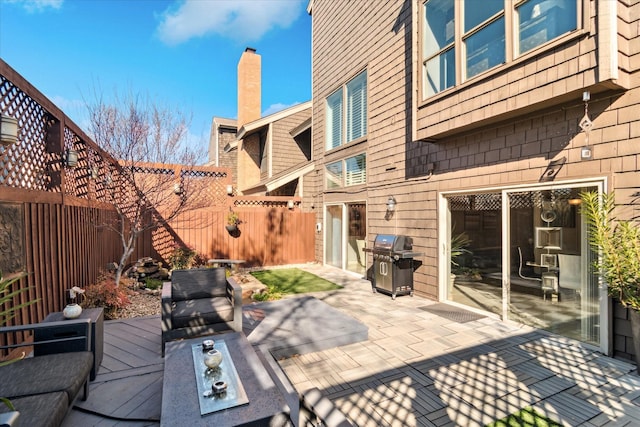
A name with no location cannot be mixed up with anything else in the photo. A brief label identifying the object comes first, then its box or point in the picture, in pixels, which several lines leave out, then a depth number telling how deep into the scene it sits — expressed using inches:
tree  239.8
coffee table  72.7
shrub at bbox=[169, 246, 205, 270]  327.9
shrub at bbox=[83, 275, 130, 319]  184.4
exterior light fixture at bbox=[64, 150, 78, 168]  172.6
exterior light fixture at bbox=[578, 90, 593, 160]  144.1
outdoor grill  240.5
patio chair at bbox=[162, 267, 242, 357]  148.0
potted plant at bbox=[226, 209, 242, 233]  376.2
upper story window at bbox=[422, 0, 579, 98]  151.6
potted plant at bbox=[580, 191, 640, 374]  126.4
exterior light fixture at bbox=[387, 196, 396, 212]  272.1
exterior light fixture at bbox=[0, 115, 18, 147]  108.1
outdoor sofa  71.7
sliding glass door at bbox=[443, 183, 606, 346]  156.5
